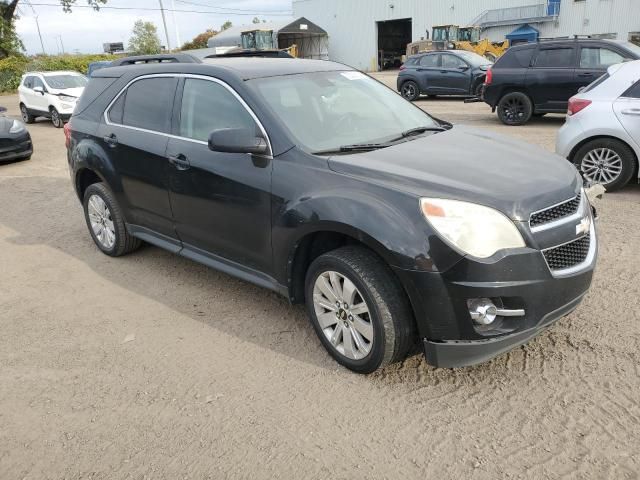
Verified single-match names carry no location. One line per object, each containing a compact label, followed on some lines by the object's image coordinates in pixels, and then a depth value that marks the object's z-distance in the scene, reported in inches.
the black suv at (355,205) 106.0
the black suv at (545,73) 418.3
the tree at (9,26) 1381.6
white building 1401.3
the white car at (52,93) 612.4
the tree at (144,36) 2898.6
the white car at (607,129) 240.4
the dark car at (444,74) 634.2
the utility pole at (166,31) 2062.0
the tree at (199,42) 2440.5
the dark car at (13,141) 408.8
